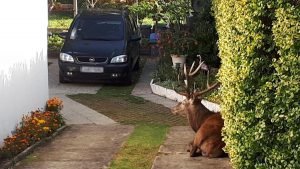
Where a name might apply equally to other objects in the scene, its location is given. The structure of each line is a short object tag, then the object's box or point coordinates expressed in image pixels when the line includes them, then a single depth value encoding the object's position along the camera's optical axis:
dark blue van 21.42
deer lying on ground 11.32
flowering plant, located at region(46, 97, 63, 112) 15.66
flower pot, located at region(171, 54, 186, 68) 20.86
